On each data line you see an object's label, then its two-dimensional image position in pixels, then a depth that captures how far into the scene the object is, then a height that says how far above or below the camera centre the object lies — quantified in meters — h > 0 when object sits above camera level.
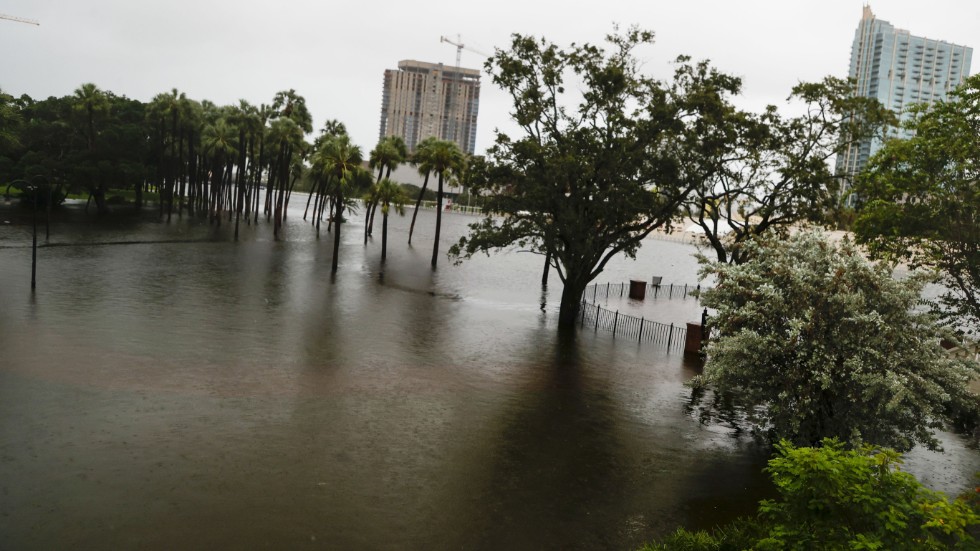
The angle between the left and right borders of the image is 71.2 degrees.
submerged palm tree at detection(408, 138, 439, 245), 53.75 +3.86
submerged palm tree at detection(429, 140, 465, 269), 51.41 +3.80
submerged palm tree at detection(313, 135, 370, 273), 42.16 +2.25
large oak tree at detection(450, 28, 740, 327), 29.38 +3.20
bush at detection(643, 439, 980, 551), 8.12 -3.10
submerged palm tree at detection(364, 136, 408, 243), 55.69 +4.05
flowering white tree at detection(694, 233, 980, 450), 14.31 -2.22
